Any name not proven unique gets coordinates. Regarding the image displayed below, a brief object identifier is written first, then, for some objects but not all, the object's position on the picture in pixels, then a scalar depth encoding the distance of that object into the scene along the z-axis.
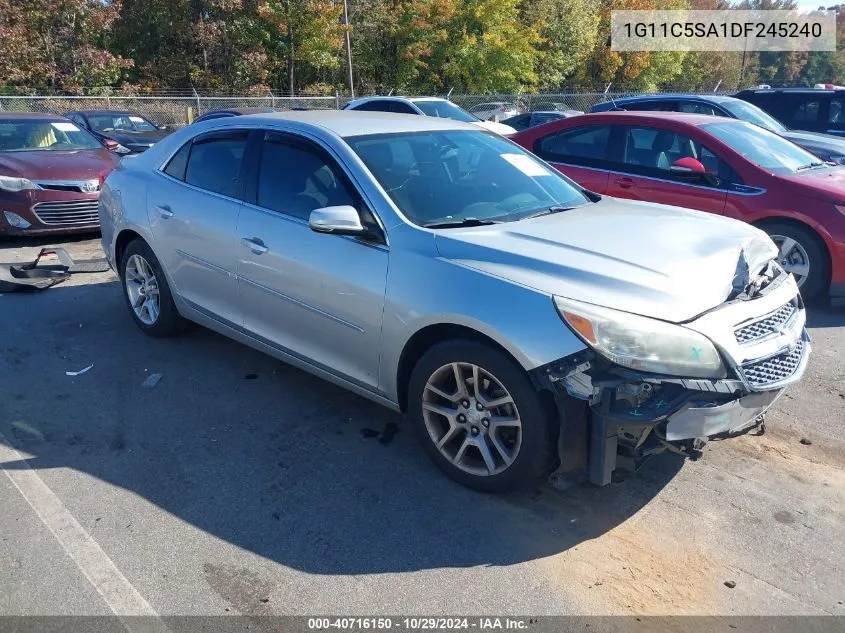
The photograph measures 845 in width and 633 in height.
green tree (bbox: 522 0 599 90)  38.47
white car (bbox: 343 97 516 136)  15.05
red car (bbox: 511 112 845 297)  6.31
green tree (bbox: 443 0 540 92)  33.34
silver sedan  2.98
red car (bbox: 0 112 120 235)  8.32
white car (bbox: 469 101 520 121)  25.55
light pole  31.47
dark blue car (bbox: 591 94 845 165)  10.14
